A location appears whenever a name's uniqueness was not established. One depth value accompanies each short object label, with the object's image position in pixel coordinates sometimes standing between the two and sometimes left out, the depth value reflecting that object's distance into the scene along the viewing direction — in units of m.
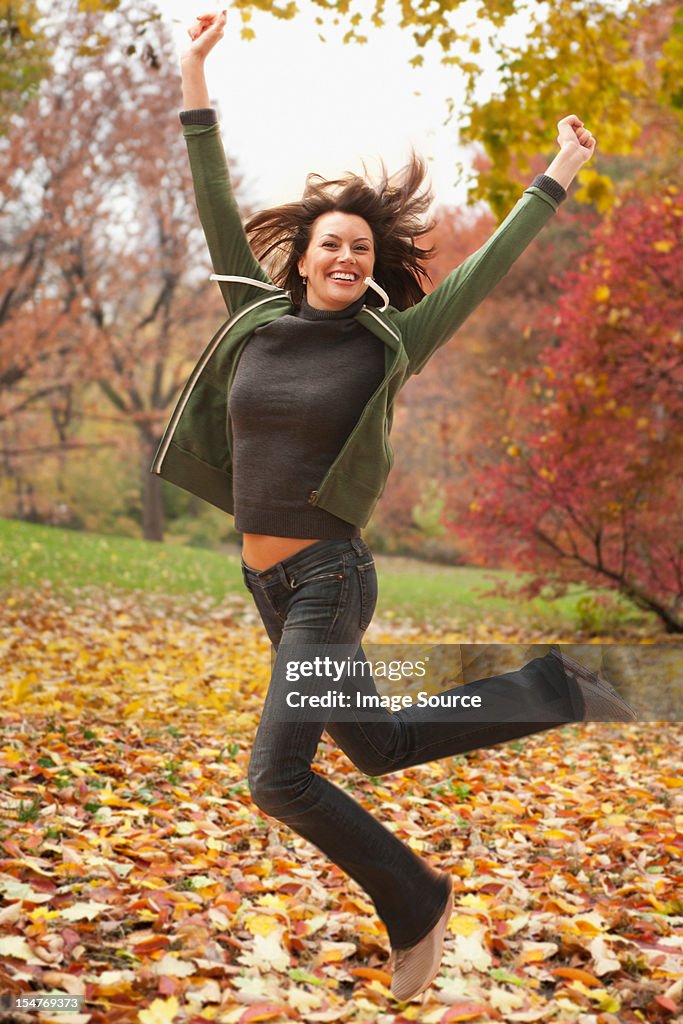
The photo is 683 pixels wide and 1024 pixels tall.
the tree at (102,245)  15.07
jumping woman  2.39
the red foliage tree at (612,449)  8.98
